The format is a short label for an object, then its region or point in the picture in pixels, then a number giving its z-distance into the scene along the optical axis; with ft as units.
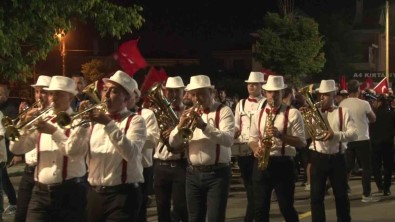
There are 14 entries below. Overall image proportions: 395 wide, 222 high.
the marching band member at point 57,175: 22.93
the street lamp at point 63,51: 88.38
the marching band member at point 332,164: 31.63
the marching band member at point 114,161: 21.68
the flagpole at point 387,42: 123.36
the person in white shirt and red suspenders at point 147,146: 28.37
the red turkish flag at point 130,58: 36.81
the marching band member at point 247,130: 34.30
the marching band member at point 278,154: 28.32
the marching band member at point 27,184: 26.12
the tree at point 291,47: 143.02
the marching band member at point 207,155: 25.95
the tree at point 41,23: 40.98
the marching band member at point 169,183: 29.71
